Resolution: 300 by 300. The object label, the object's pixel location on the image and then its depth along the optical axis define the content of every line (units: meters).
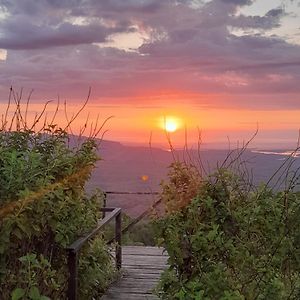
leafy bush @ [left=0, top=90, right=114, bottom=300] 3.01
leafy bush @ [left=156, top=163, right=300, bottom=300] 3.30
